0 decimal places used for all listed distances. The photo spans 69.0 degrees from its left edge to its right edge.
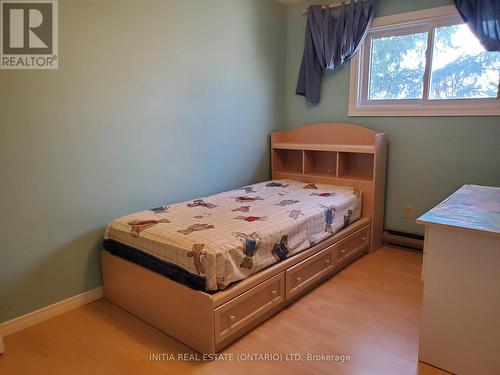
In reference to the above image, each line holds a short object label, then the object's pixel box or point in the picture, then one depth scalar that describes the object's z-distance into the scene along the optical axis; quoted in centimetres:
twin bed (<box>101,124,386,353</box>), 183
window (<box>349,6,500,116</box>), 284
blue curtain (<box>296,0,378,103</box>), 316
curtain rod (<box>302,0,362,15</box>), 323
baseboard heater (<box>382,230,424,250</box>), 319
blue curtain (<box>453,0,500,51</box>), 255
